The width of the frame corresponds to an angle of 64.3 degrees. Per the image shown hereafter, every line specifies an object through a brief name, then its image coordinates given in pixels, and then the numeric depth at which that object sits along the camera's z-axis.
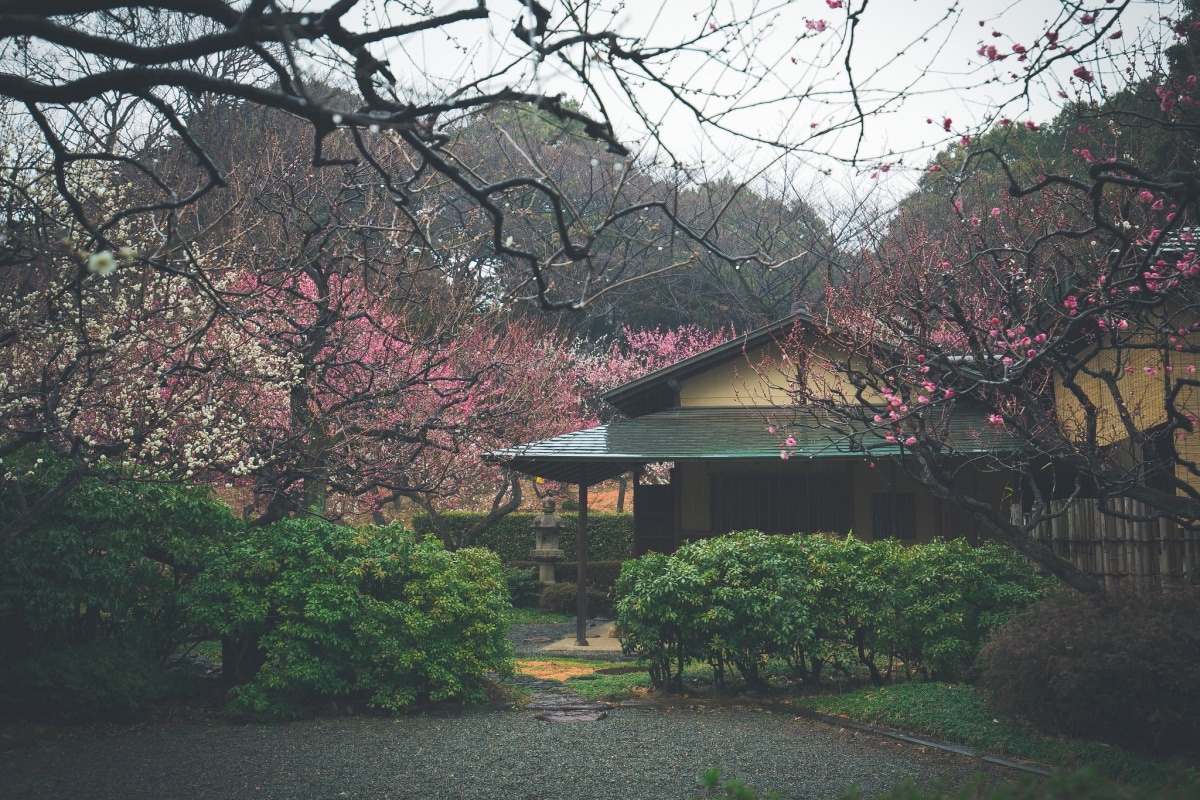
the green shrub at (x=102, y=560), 7.94
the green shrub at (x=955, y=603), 8.75
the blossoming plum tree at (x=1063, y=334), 7.00
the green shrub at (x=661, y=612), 9.40
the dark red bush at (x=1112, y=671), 6.11
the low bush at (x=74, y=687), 7.92
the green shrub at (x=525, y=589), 20.95
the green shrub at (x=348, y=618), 8.57
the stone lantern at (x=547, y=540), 20.53
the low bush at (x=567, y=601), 19.20
